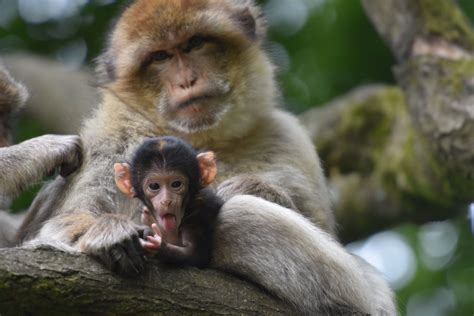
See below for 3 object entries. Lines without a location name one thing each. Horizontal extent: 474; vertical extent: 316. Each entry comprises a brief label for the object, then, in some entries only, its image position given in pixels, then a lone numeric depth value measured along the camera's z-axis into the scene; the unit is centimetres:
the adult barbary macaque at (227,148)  1227
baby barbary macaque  1163
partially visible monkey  1362
